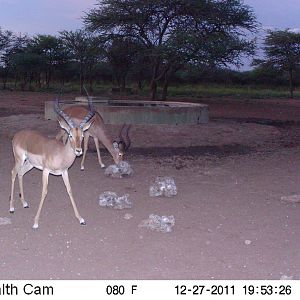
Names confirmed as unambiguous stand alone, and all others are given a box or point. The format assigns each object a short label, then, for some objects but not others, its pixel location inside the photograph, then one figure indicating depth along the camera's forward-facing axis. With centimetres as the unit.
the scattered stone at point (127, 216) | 584
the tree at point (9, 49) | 4062
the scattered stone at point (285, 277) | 412
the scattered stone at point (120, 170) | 807
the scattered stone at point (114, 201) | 622
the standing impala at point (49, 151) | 529
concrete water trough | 1422
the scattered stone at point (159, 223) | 538
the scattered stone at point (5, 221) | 551
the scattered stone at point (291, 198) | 666
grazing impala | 874
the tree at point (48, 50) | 3972
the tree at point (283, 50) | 3622
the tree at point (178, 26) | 2272
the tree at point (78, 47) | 3675
